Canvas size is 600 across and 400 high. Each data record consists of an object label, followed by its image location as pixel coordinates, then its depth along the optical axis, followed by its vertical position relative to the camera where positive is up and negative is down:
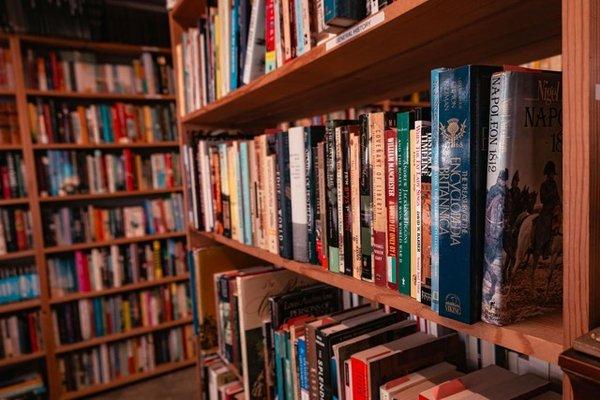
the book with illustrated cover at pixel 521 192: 0.43 -0.04
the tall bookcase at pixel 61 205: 2.24 -0.16
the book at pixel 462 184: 0.45 -0.03
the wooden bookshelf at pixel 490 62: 0.37 +0.20
